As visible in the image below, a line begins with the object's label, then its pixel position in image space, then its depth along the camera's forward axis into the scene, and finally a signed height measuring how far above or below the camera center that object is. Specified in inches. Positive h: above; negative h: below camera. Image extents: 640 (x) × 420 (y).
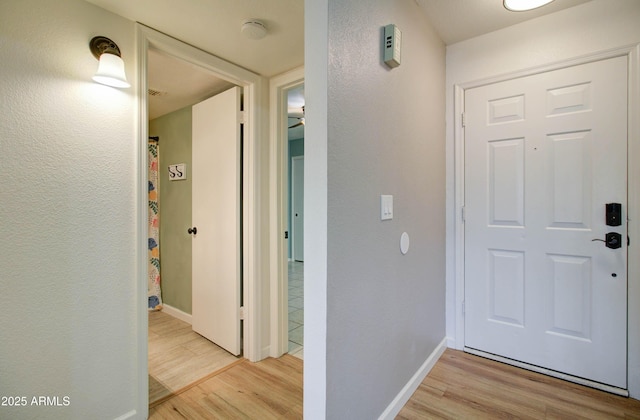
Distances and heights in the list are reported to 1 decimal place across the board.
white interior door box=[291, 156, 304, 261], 239.5 +1.1
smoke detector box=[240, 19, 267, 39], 64.3 +39.9
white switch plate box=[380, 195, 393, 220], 57.3 +0.0
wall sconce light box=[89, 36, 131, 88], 55.3 +27.6
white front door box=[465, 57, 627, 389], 70.4 -3.4
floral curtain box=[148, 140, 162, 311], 132.6 -11.9
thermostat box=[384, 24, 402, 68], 56.2 +31.5
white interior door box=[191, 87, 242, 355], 92.3 -3.6
